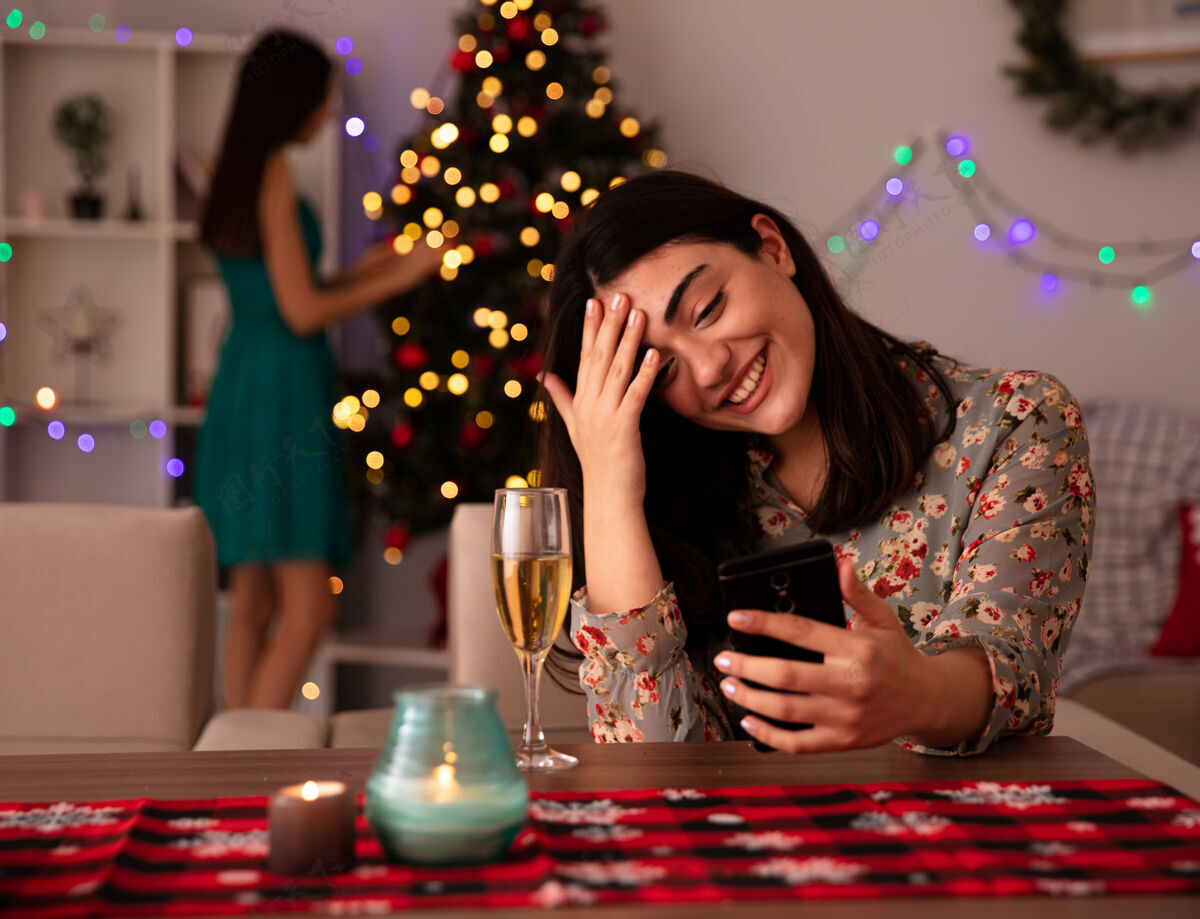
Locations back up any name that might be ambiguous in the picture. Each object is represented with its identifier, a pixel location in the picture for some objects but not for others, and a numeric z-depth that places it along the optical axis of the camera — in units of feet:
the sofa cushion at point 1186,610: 9.57
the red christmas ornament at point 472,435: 10.13
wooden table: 2.83
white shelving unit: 11.89
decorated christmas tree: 10.18
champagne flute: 3.04
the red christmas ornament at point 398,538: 10.57
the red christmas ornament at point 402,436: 10.39
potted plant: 11.53
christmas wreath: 11.47
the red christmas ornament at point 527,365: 9.93
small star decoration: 12.00
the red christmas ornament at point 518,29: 10.13
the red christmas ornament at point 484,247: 10.17
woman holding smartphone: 3.91
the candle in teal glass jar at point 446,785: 2.19
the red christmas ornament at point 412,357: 10.31
